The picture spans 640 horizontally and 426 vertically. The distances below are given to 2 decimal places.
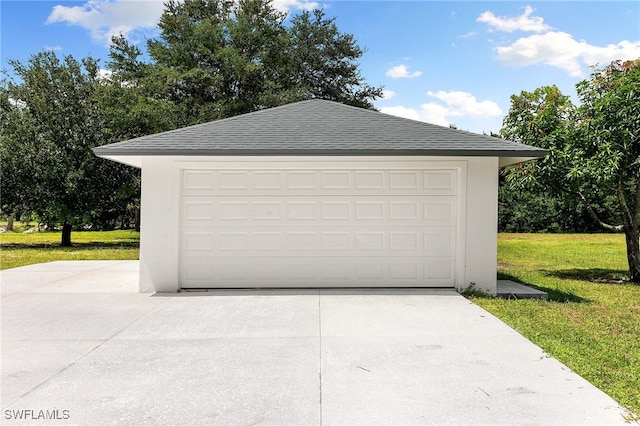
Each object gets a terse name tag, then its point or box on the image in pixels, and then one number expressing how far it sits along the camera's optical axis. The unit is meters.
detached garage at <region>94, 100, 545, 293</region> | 7.71
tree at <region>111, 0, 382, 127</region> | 19.25
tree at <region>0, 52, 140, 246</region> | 17.34
